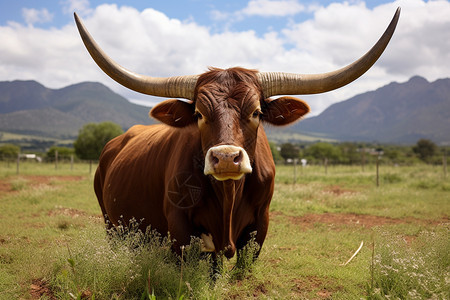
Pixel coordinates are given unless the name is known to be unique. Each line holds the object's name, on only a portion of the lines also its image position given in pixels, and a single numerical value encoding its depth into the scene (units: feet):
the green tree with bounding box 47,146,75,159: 227.20
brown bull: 12.16
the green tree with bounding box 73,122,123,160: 209.05
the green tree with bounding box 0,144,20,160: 224.12
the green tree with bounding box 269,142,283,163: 217.89
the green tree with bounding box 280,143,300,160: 272.04
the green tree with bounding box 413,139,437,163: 262.47
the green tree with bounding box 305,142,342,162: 269.03
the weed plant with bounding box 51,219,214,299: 12.65
